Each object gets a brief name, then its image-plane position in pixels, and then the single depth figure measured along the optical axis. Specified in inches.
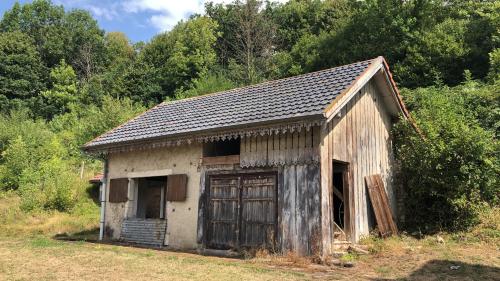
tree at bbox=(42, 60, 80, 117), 1747.0
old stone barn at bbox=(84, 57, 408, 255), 410.0
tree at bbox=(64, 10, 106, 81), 1995.6
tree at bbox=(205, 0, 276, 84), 1499.8
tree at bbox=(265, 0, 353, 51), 1576.0
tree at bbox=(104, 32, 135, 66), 2104.7
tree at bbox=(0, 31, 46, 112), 1727.4
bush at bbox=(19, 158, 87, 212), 807.7
